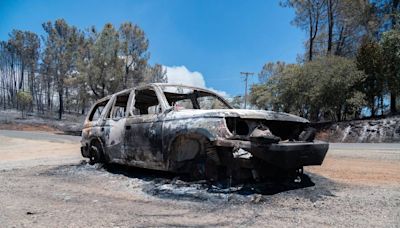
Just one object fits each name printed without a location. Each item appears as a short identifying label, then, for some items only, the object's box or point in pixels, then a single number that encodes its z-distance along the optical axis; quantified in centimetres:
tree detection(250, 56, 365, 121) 2881
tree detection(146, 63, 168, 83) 7207
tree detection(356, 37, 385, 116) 2850
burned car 499
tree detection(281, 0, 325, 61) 3788
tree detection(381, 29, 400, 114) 2759
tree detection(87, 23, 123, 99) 4009
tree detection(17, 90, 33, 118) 5817
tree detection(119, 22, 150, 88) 4316
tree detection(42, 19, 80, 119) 6252
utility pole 5756
